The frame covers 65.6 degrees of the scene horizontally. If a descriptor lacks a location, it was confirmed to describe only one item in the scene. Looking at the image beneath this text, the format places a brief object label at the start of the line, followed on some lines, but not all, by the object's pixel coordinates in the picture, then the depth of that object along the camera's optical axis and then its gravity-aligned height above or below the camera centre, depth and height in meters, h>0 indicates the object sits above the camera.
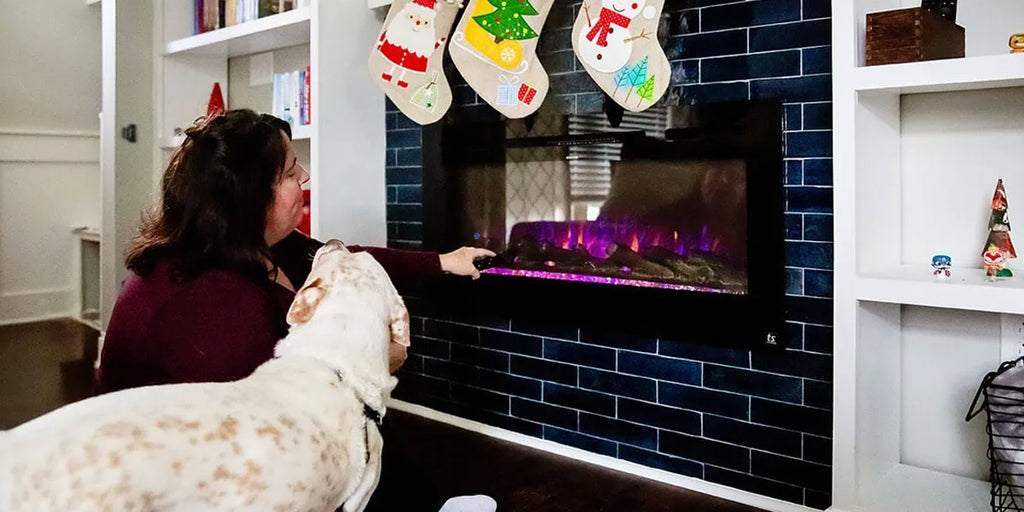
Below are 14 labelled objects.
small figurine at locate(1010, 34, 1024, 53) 1.67 +0.42
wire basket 1.75 -0.41
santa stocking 2.60 +0.63
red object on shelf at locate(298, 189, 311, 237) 3.01 +0.11
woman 1.48 -0.03
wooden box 1.72 +0.46
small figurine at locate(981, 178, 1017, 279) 1.77 +0.01
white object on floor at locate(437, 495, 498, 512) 2.03 -0.66
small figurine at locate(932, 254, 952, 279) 1.81 -0.04
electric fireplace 2.08 +0.10
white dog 1.02 -0.26
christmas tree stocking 2.40 +0.59
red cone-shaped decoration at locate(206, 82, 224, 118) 3.71 +0.70
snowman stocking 2.13 +0.54
